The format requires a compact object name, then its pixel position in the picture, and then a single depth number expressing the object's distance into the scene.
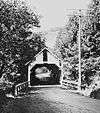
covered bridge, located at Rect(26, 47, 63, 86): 37.94
